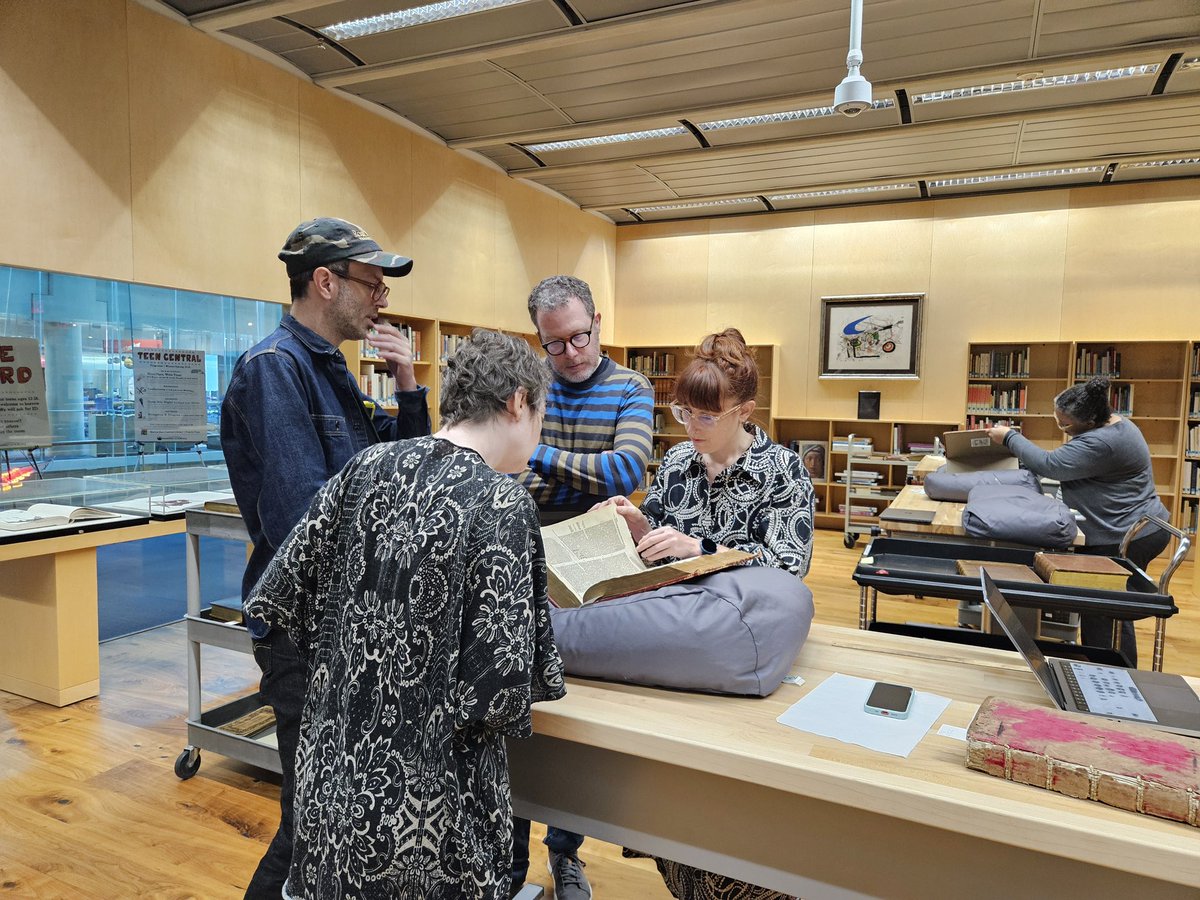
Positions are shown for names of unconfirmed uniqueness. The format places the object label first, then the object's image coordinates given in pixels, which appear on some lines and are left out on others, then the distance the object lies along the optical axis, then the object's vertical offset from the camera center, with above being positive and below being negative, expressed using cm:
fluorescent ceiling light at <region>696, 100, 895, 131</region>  563 +221
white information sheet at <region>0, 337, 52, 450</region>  375 -3
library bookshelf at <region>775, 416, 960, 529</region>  796 -58
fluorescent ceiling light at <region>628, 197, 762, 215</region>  824 +224
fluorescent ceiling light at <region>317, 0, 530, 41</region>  418 +219
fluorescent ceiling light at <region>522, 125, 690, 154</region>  618 +222
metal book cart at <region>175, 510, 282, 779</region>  279 -108
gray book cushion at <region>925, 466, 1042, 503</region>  399 -44
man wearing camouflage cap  153 -3
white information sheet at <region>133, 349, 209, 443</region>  442 -2
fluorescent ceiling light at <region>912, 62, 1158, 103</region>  494 +222
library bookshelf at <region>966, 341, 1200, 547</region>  736 +19
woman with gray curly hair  107 -40
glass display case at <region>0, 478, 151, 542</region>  336 -56
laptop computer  114 -47
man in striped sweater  186 -6
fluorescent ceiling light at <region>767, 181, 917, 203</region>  778 +225
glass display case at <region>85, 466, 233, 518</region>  388 -52
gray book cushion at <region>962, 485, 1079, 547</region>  299 -47
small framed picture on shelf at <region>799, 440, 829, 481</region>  871 -65
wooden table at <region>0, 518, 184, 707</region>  346 -109
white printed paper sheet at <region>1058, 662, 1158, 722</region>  116 -48
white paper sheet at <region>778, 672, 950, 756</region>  114 -51
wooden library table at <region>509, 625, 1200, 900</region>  94 -55
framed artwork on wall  819 +75
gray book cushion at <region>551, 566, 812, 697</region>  126 -41
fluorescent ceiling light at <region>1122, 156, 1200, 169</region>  685 +227
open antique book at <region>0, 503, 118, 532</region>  333 -58
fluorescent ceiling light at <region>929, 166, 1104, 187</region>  715 +227
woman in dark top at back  384 -32
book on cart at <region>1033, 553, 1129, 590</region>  216 -49
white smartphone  122 -50
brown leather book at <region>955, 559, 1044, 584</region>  221 -51
